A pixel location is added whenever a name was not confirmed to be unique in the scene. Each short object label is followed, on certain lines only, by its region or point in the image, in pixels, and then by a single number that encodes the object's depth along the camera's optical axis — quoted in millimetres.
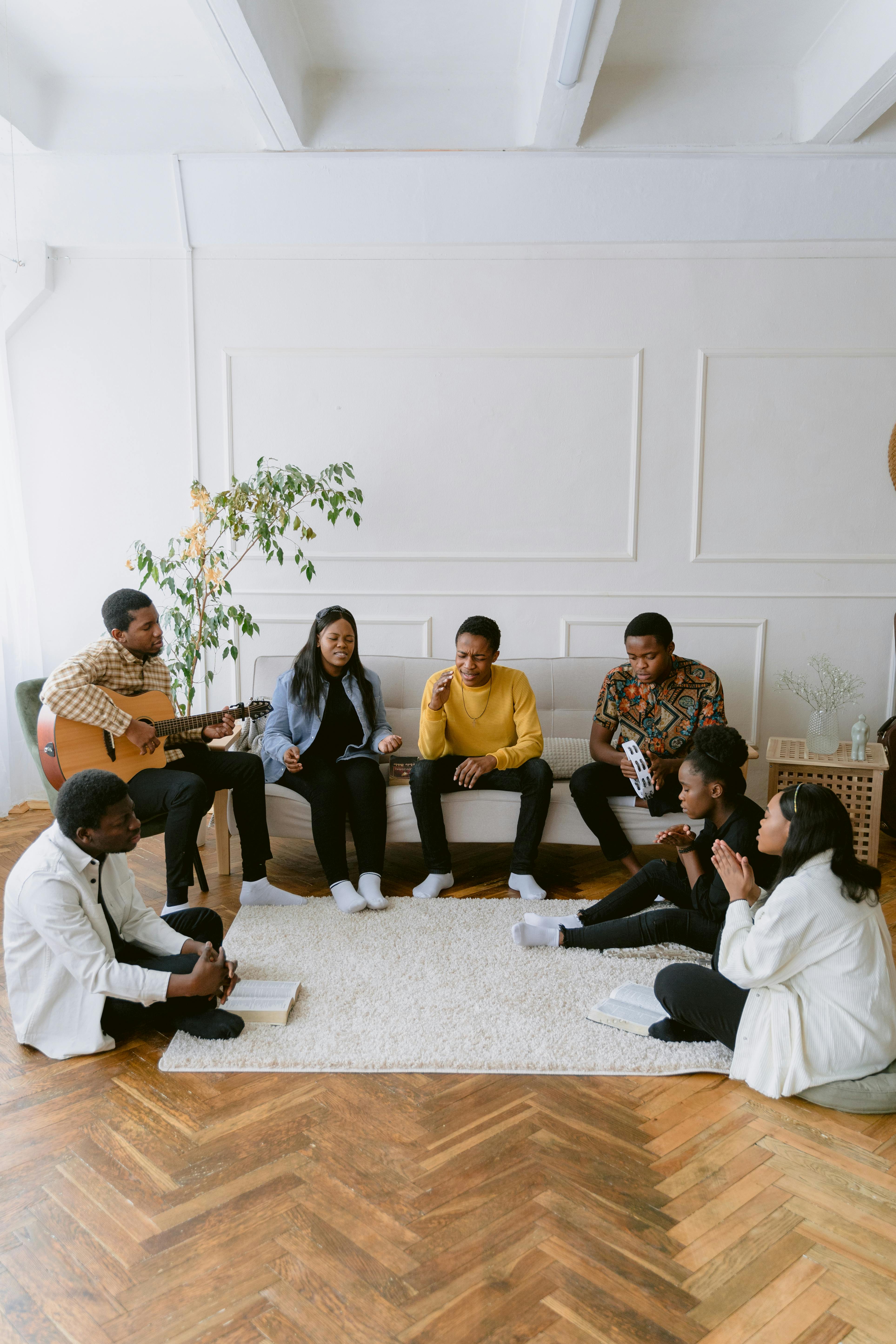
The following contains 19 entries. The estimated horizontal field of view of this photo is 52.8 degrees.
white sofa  3285
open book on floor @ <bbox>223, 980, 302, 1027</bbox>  2354
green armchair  3225
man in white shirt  2092
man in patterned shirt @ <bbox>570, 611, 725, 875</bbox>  3266
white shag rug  2197
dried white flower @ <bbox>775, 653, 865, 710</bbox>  4105
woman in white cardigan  1944
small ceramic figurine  3520
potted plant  3637
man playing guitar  2887
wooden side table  3498
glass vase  3613
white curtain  4020
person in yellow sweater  3260
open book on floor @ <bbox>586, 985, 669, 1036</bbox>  2334
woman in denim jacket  3215
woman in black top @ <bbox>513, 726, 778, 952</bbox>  2506
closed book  3406
